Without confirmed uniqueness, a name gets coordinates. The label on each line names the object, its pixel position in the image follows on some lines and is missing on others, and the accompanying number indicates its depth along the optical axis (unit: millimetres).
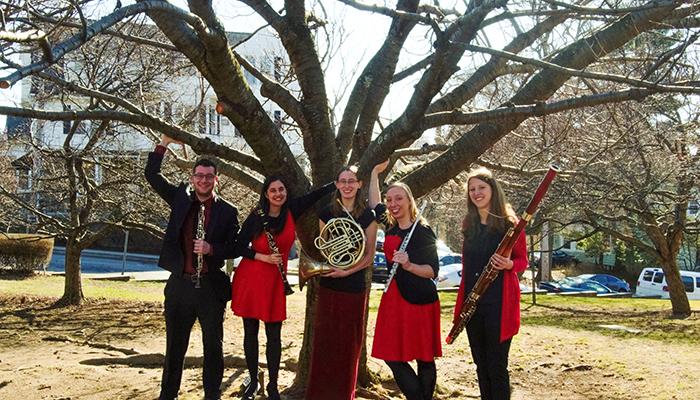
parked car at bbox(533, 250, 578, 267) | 41031
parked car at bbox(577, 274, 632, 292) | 29188
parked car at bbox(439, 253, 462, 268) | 28173
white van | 27344
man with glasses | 4828
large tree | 4477
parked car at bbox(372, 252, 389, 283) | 24380
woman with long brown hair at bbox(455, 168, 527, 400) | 4527
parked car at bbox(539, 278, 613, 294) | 27030
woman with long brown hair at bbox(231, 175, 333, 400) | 5008
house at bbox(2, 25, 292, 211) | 10914
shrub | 18578
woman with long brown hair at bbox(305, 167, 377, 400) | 4828
